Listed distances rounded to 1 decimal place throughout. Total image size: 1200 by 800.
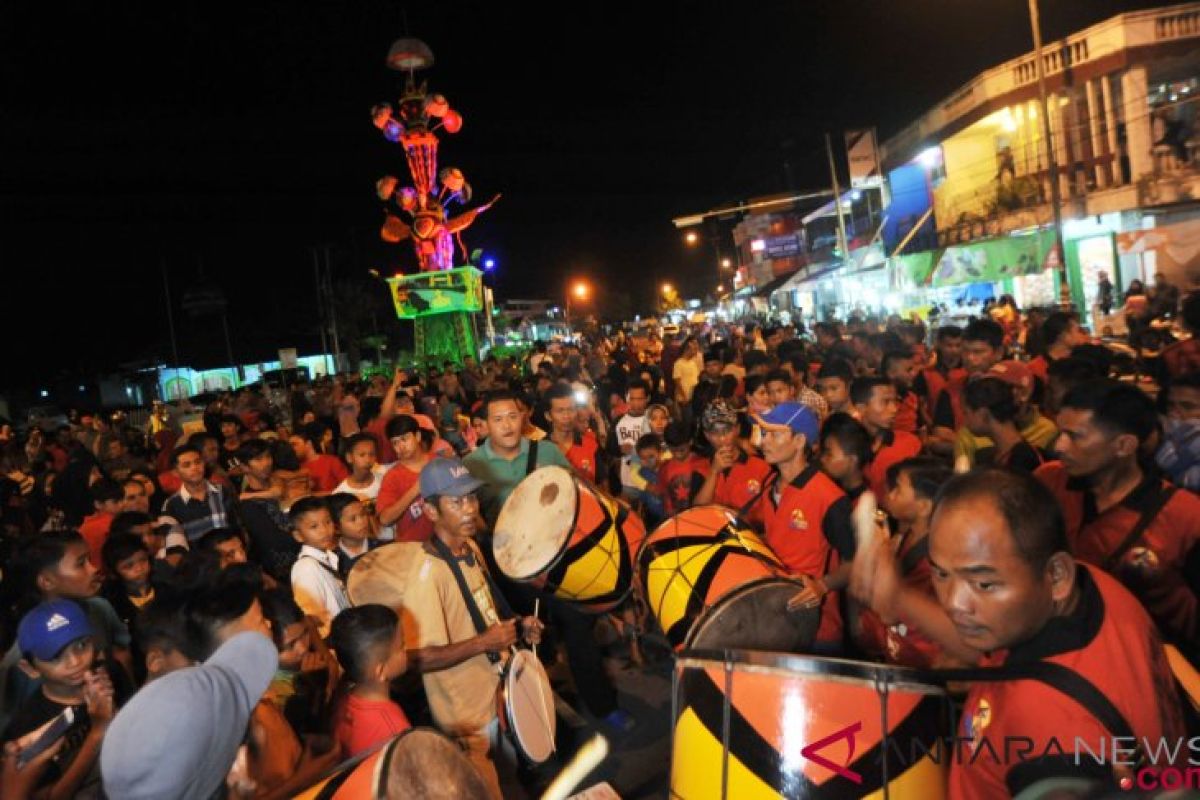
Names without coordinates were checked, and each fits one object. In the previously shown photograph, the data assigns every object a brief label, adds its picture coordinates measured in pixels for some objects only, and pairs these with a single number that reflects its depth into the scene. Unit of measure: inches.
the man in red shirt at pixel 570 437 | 271.6
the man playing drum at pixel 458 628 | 142.1
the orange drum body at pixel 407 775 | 80.4
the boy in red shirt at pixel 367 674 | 120.5
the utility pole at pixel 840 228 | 1208.8
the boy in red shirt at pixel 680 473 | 238.8
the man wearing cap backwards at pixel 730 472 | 204.1
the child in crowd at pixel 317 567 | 172.1
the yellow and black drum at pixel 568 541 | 163.2
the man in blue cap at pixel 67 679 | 123.9
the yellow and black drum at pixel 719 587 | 123.6
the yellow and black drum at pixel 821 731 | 86.1
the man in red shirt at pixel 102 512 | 239.6
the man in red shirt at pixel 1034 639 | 66.5
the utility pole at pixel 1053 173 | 623.7
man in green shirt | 213.0
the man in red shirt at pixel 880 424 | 204.7
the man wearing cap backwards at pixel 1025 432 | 201.5
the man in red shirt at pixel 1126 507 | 116.5
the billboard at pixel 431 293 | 1456.7
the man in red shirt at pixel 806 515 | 151.3
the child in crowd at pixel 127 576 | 197.0
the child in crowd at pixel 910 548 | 127.6
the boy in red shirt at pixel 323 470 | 291.7
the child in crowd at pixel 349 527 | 197.6
